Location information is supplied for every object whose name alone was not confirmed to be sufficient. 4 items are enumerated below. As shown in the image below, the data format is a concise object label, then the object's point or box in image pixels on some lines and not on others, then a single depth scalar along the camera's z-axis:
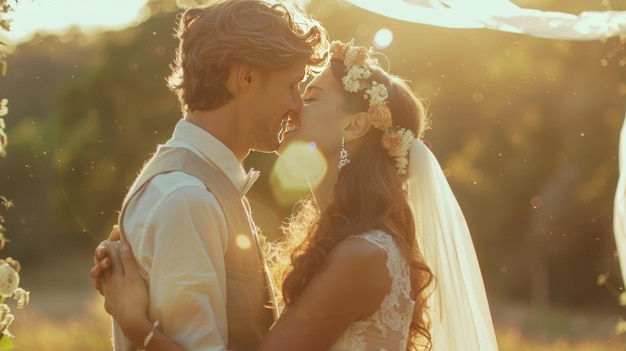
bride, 3.62
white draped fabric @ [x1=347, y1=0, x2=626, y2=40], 5.23
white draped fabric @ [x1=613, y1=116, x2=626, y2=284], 4.45
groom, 2.94
